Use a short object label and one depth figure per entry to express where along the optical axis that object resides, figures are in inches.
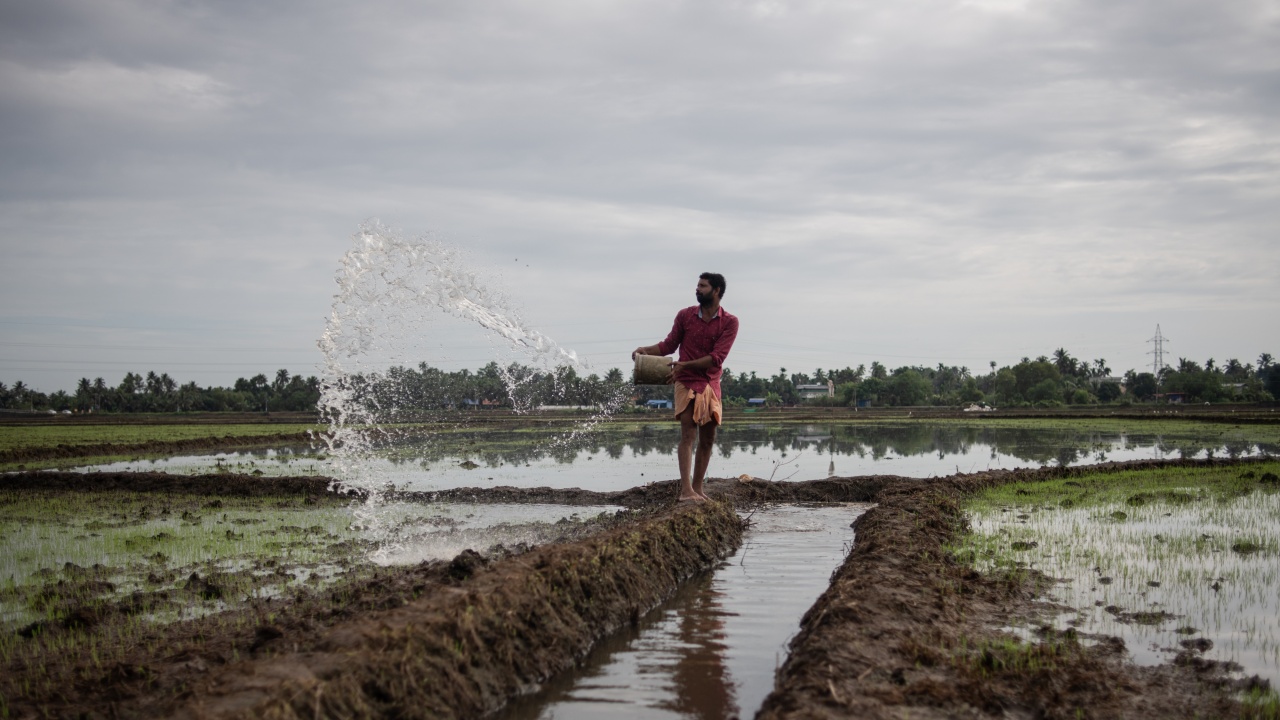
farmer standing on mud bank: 340.8
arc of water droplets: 370.0
